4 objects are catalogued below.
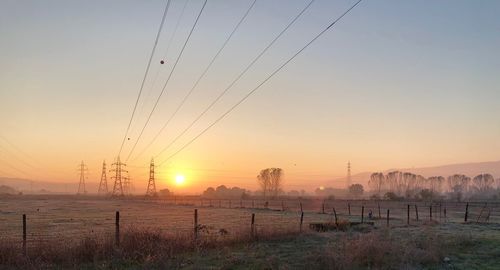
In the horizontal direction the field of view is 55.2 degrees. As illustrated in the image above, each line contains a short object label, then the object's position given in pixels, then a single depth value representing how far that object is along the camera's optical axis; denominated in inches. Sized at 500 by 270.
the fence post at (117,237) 681.5
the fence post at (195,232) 765.2
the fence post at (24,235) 628.8
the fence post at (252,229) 847.5
